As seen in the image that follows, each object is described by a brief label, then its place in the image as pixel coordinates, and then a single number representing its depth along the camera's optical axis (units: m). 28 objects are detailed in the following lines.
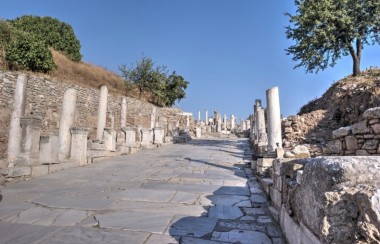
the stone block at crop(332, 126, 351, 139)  6.11
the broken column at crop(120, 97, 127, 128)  17.18
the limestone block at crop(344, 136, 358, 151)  5.94
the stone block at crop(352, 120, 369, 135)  5.69
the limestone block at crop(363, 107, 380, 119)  5.38
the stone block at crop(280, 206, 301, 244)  2.61
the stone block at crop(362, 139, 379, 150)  5.46
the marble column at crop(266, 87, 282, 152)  8.80
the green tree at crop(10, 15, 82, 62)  22.89
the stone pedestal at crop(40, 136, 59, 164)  7.36
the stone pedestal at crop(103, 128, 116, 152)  11.26
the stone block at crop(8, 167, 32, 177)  6.34
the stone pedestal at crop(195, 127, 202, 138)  28.91
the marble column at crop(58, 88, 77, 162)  8.47
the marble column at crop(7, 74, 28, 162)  6.92
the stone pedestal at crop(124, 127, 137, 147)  13.64
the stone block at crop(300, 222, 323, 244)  2.05
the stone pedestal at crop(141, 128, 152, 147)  15.30
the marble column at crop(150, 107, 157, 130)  19.52
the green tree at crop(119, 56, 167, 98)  27.00
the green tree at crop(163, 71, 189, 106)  32.00
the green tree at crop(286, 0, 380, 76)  17.94
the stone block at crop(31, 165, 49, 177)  6.91
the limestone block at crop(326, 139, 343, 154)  6.40
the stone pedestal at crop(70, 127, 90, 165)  8.73
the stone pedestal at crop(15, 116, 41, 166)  6.79
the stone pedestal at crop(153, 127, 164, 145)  17.22
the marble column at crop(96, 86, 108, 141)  12.28
